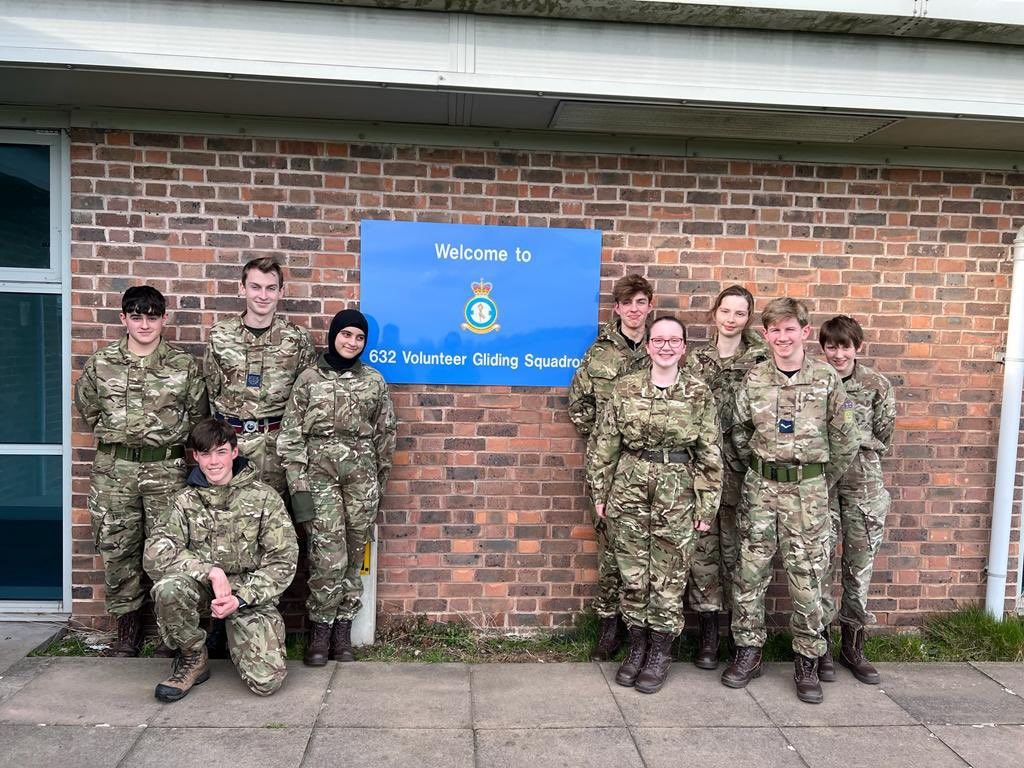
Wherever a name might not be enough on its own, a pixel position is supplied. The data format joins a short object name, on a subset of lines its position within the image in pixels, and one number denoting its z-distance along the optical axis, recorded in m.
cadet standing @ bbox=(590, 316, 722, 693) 3.67
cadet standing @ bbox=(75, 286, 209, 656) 3.86
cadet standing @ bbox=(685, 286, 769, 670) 3.98
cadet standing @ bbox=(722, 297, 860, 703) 3.67
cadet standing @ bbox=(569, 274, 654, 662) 4.07
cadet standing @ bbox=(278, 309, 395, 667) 3.81
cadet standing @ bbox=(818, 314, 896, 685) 3.89
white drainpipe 4.48
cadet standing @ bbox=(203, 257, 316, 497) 3.90
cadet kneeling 3.50
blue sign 4.25
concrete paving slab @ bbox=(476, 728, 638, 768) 3.09
